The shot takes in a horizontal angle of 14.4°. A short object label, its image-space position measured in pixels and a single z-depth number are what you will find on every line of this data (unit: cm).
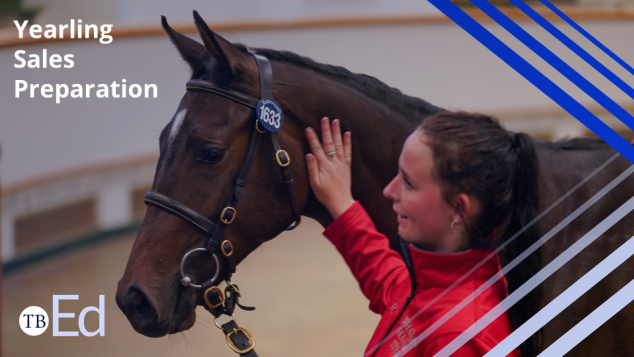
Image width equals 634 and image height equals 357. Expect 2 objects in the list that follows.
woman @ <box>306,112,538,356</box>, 445
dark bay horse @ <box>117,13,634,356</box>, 476
